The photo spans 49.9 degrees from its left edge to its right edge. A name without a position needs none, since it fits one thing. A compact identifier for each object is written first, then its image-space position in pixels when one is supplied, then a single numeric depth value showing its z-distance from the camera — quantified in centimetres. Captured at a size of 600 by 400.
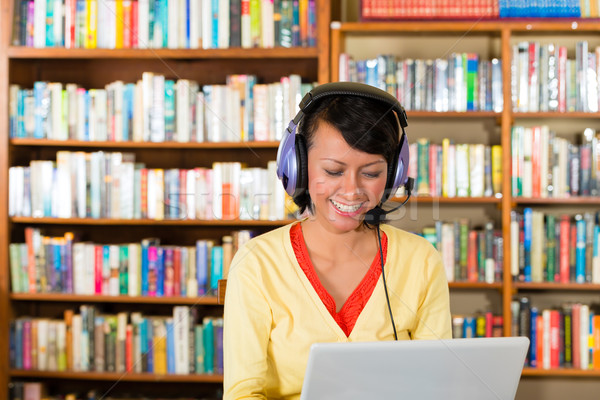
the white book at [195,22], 262
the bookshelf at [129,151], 263
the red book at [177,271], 267
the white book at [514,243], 261
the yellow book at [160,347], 266
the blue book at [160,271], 267
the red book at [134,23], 264
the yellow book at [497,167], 261
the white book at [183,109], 265
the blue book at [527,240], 261
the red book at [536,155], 260
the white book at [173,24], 262
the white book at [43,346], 270
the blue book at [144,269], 267
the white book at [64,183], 267
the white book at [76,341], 269
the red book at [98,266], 267
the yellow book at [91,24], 265
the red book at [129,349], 267
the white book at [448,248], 264
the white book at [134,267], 267
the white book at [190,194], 265
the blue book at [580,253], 260
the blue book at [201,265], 266
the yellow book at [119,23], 265
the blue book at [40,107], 268
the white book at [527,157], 260
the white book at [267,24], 261
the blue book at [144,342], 266
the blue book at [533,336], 262
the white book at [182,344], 265
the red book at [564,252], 260
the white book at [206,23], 262
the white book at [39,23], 266
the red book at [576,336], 261
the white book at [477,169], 261
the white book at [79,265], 268
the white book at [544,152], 259
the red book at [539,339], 262
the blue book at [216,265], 266
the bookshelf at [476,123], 261
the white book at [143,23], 263
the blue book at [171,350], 265
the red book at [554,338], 262
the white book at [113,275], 267
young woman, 119
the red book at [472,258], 263
